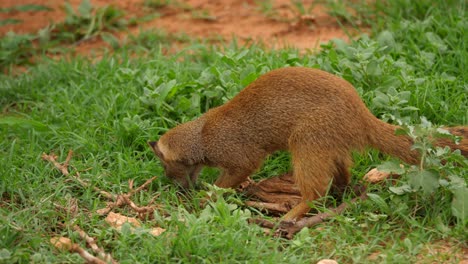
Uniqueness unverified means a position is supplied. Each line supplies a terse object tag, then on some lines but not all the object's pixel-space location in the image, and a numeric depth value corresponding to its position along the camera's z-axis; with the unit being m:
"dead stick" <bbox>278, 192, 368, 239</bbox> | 8.25
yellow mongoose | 8.60
